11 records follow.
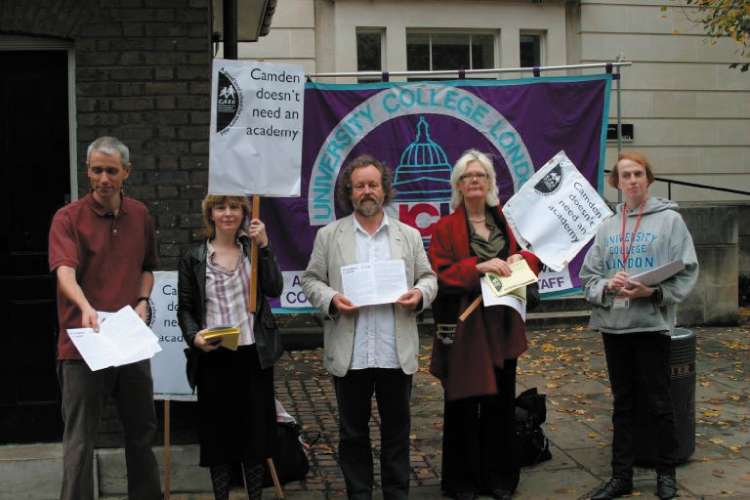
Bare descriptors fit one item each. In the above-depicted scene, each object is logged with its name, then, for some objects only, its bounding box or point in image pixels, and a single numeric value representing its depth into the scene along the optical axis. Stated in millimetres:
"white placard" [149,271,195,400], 5266
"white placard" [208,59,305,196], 4547
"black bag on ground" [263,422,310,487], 5328
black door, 5086
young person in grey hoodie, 4973
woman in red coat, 4895
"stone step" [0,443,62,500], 5027
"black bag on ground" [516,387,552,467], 5637
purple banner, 7527
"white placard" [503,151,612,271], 5043
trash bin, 5508
